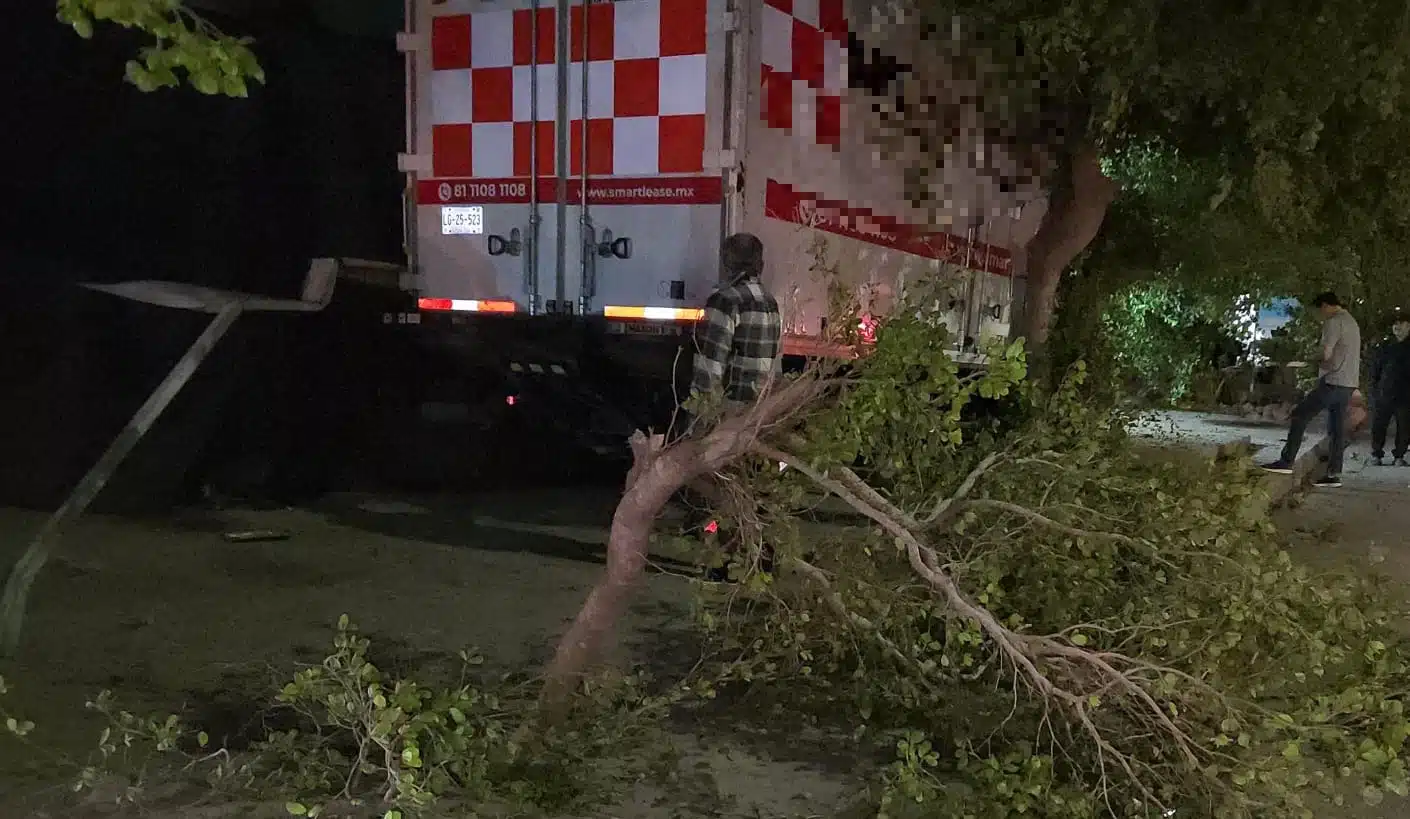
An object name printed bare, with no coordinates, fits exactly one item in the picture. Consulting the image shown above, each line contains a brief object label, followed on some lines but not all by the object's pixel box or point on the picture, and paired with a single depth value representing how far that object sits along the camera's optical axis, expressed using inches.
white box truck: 207.9
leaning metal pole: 163.5
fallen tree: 119.4
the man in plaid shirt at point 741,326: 193.6
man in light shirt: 355.9
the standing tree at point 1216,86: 233.1
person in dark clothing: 442.3
